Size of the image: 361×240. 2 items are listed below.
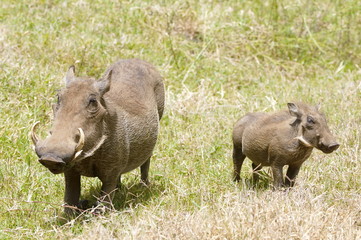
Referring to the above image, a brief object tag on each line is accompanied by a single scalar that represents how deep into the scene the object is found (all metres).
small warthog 10.84
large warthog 8.88
